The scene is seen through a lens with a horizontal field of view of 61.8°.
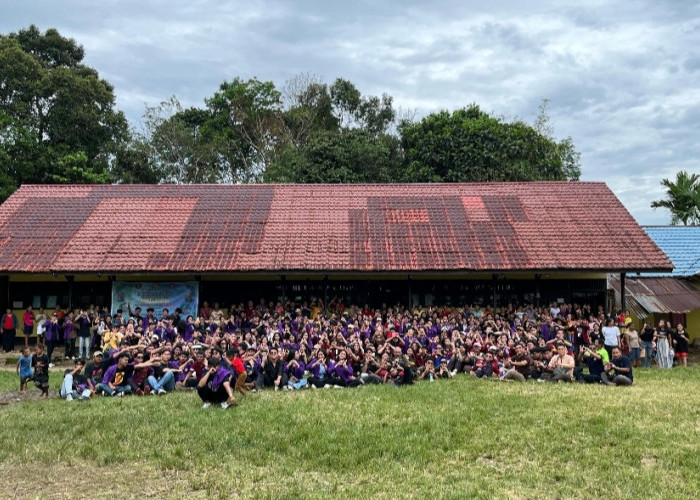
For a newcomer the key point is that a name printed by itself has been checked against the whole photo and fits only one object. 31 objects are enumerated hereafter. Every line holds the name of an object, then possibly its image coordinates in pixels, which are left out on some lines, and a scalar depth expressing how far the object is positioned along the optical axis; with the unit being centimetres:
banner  2080
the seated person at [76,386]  1265
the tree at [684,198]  3011
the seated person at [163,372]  1323
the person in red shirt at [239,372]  1236
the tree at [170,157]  3891
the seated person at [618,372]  1334
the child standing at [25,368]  1369
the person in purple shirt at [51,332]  1903
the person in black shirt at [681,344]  1772
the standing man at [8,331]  2016
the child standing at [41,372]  1307
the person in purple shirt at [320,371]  1378
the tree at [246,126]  4312
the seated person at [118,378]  1305
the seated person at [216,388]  1145
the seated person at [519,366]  1405
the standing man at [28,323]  2056
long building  2061
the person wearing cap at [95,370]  1342
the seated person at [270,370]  1373
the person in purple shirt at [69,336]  1903
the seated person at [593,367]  1378
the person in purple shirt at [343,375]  1382
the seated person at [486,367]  1448
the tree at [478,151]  3456
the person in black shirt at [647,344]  1733
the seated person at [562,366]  1386
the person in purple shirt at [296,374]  1367
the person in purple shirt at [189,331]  1718
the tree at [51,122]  3312
